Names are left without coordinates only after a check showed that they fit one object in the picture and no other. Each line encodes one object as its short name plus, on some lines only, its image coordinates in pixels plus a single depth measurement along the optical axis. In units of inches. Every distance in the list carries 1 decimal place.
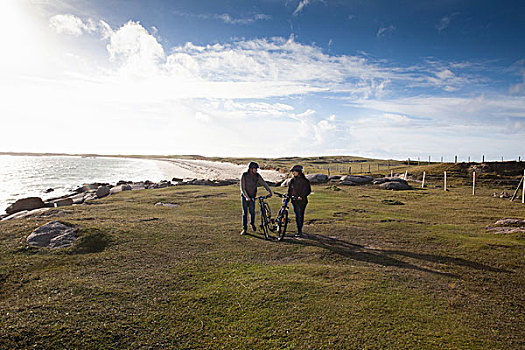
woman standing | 458.9
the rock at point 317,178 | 1624.0
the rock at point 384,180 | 1446.6
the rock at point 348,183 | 1509.6
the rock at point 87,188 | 1582.9
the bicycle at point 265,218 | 461.9
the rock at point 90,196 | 1090.2
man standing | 457.4
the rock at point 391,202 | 900.3
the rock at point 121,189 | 1187.9
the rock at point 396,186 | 1306.7
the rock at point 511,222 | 551.4
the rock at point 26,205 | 935.7
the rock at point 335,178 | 1649.4
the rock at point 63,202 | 954.7
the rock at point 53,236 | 341.7
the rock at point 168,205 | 737.6
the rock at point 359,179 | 1520.7
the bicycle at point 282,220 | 443.5
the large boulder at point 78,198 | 1082.4
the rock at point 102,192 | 1090.7
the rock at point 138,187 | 1250.1
